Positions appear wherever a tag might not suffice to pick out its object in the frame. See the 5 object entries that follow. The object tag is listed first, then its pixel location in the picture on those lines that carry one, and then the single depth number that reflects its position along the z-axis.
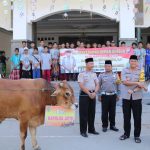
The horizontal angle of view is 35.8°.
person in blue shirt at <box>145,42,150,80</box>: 9.06
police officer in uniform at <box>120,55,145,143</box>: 4.84
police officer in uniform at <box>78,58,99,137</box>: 5.18
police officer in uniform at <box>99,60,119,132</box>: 5.52
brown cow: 4.05
